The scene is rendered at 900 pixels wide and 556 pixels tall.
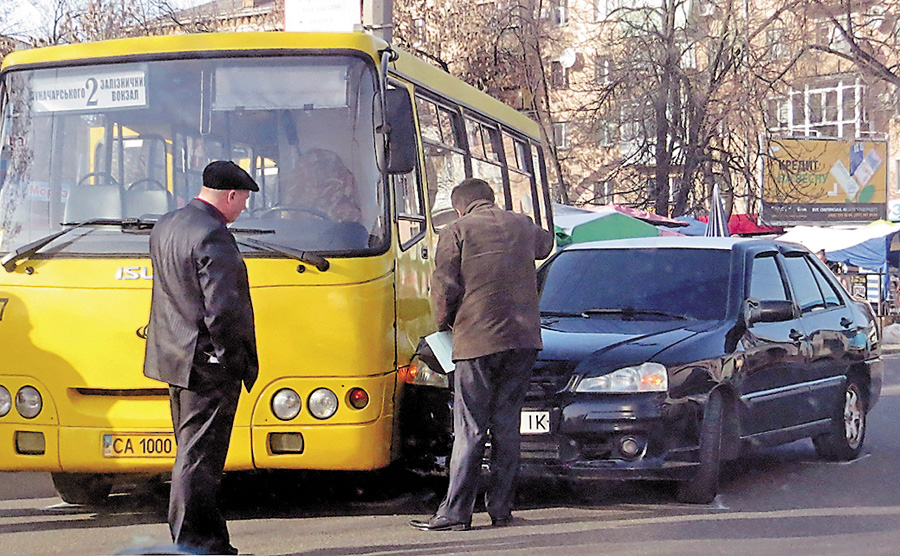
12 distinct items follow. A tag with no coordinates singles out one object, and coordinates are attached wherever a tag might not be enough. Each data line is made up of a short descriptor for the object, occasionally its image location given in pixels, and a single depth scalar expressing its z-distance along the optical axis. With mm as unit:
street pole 14133
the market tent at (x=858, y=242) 36344
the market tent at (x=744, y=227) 43844
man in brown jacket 7020
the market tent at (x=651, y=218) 29662
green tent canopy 21172
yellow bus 7148
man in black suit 5641
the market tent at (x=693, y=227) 33166
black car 7504
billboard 48000
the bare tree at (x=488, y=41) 35625
